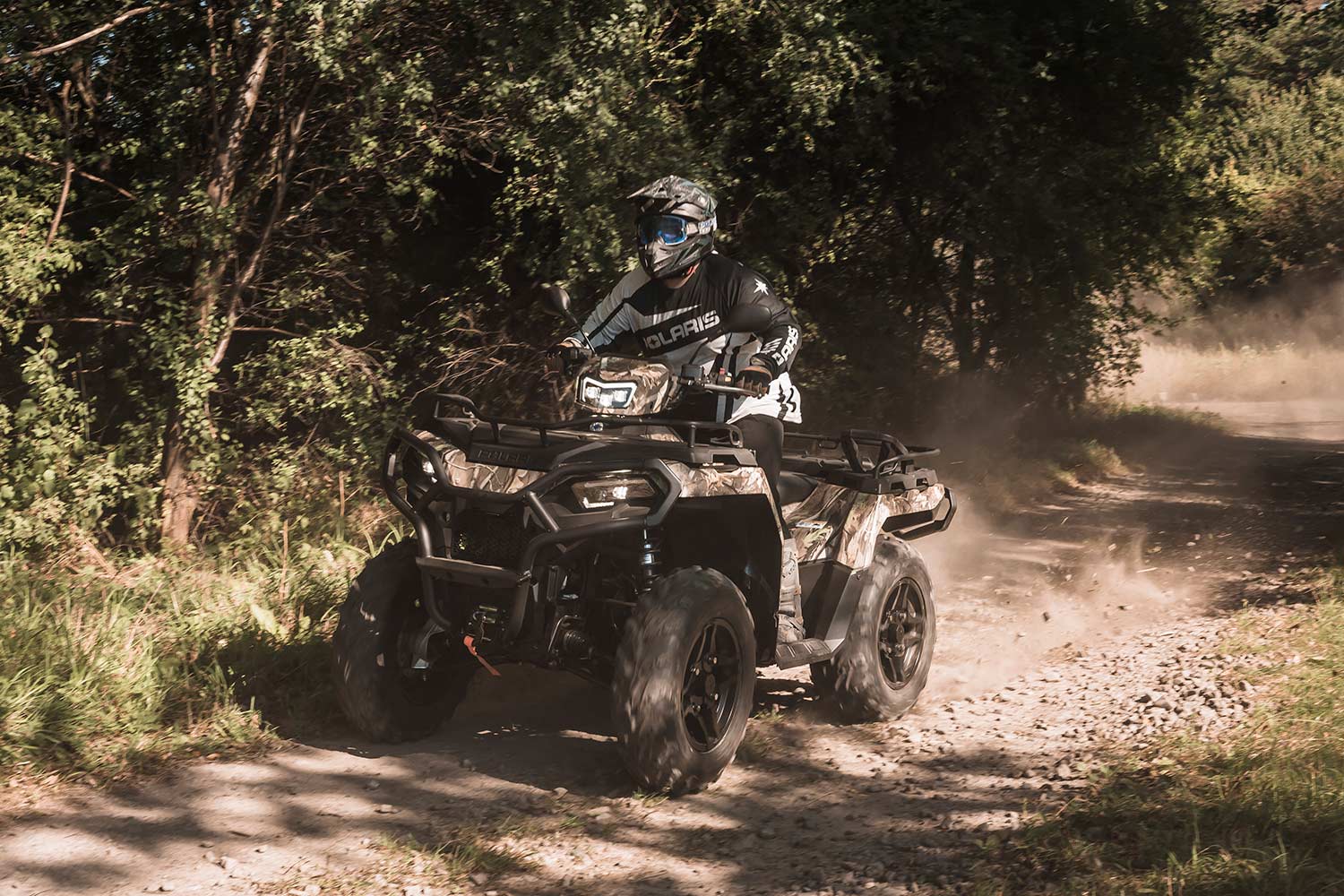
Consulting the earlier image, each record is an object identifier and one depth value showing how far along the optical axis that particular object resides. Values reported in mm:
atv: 5281
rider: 6316
